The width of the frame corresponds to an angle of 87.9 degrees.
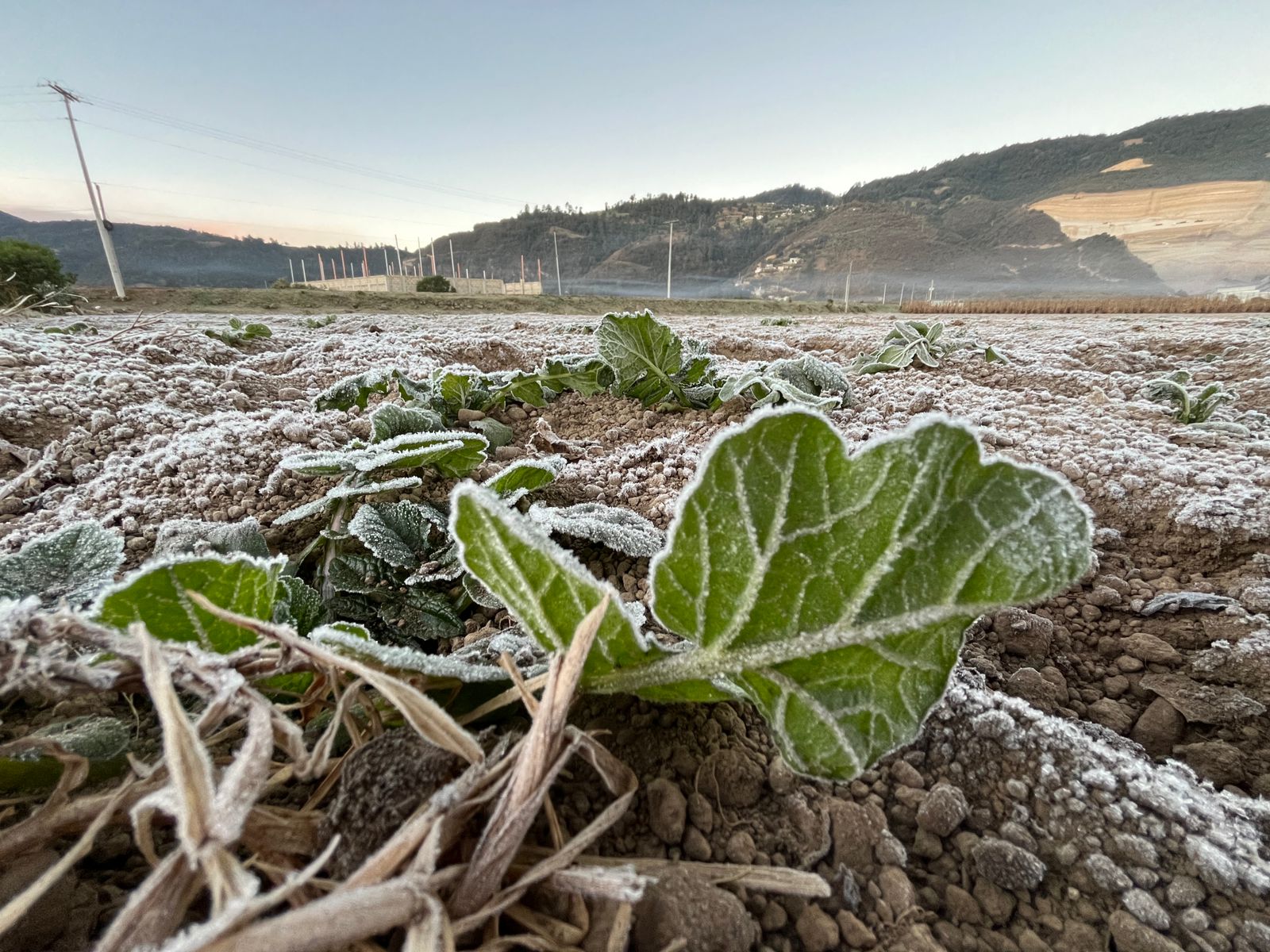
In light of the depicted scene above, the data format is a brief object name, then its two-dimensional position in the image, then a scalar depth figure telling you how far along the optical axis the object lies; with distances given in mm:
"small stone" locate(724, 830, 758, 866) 152
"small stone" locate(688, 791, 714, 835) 157
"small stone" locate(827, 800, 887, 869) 155
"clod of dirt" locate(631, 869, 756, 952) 130
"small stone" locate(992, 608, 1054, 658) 263
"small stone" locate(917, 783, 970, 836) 163
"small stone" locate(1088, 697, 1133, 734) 231
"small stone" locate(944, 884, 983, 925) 146
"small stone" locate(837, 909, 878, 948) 138
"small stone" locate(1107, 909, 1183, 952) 139
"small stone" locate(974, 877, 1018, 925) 147
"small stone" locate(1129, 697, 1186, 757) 223
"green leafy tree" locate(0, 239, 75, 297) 9663
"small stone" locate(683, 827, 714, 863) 151
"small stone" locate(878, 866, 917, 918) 146
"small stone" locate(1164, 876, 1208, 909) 147
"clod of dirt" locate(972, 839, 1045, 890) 151
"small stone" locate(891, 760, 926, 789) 175
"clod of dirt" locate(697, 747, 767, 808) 166
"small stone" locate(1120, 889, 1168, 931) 143
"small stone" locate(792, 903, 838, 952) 137
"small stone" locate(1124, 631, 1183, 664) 252
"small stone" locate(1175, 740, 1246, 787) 208
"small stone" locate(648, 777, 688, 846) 154
